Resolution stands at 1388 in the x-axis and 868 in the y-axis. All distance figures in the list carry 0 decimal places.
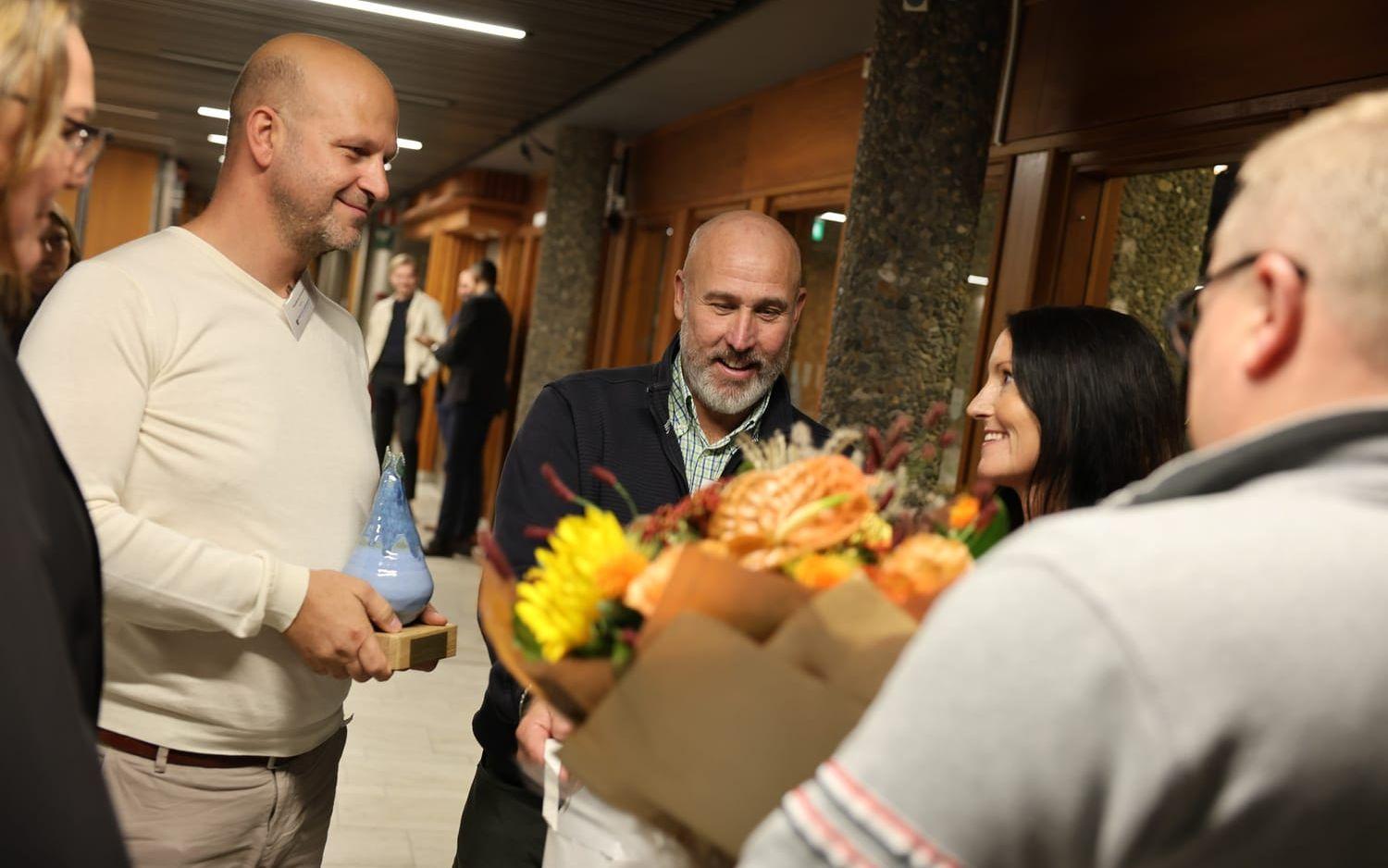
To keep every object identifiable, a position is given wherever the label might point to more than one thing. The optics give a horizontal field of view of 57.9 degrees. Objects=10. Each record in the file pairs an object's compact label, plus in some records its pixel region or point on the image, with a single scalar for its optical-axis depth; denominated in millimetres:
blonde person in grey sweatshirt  678
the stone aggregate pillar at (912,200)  4344
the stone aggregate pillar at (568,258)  10055
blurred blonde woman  779
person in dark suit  9570
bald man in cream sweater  1724
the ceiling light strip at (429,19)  6902
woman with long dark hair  2145
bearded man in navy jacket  2131
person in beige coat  11227
